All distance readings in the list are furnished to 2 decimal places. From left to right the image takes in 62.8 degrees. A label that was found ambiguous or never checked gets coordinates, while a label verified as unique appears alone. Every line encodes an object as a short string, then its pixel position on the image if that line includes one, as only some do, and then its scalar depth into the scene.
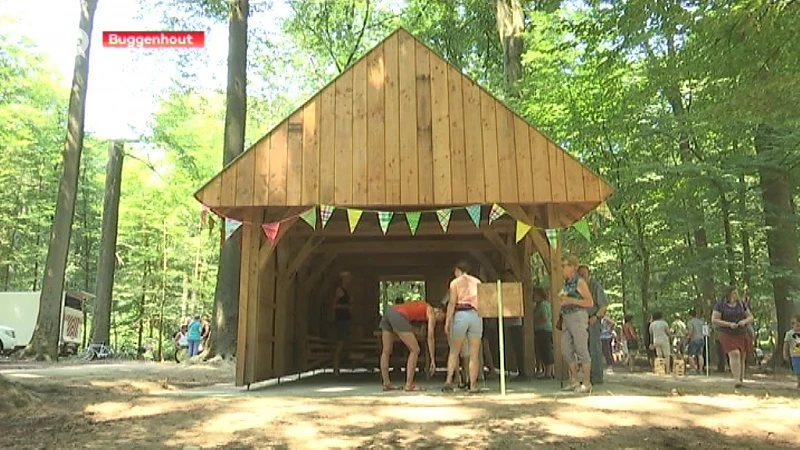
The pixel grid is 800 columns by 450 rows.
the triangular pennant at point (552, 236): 8.70
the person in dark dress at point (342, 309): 11.70
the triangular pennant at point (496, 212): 8.53
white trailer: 21.89
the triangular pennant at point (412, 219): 8.73
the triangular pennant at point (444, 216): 8.66
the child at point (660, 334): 14.40
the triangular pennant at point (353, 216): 8.54
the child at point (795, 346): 8.77
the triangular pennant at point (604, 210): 8.94
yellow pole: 7.30
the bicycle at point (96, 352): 19.58
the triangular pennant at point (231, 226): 8.61
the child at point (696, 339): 14.47
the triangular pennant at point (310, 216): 8.54
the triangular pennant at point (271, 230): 8.55
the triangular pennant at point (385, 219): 8.71
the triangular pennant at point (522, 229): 8.59
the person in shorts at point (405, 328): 8.01
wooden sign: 7.49
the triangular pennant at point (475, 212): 8.52
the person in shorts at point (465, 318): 7.63
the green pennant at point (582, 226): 9.23
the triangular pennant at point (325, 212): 8.53
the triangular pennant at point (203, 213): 8.64
